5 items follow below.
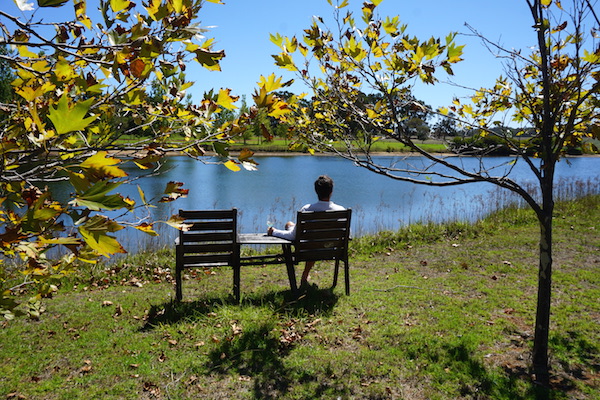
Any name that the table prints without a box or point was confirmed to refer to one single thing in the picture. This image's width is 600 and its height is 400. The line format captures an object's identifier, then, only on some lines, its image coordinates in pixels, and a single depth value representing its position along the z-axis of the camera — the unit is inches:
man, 219.8
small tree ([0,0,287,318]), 41.8
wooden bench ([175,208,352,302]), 196.4
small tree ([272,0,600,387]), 122.6
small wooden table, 205.3
